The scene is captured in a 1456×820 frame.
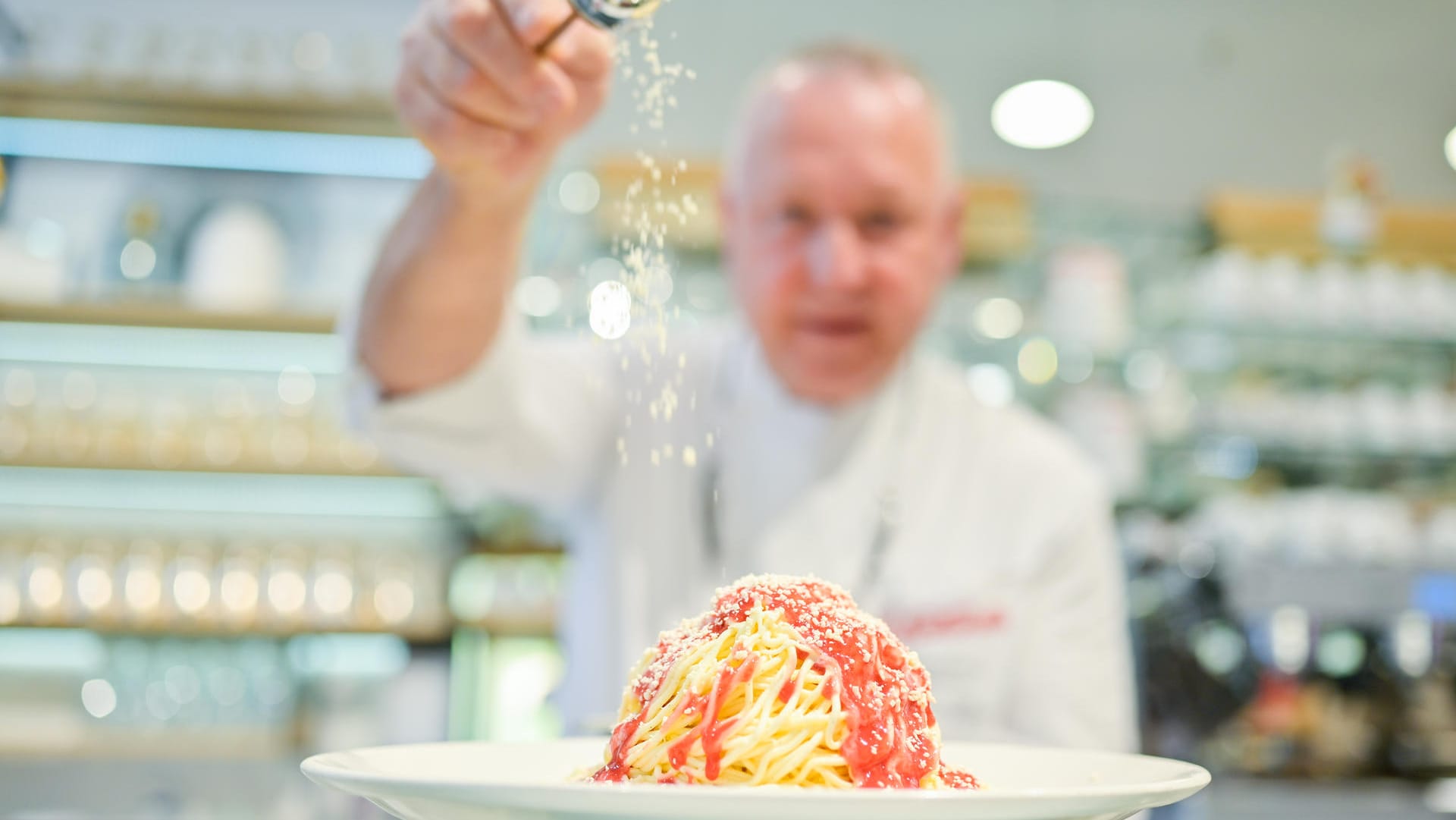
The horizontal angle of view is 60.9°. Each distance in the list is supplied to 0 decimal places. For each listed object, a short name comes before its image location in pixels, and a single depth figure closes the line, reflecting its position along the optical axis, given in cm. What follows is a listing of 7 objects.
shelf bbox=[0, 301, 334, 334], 348
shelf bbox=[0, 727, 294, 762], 336
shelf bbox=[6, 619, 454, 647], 341
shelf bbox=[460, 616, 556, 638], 344
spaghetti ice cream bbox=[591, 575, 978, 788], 69
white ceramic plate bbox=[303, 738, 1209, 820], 47
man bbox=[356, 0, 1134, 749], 160
